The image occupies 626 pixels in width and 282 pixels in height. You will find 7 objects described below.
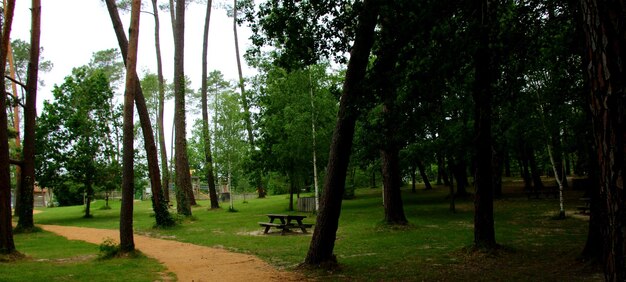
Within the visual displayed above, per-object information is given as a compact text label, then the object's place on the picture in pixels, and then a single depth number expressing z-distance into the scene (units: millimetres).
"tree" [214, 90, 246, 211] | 28109
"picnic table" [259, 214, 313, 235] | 15398
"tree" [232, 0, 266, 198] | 26367
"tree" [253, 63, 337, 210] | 20719
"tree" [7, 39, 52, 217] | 30916
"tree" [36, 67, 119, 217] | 26109
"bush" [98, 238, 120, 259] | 10988
